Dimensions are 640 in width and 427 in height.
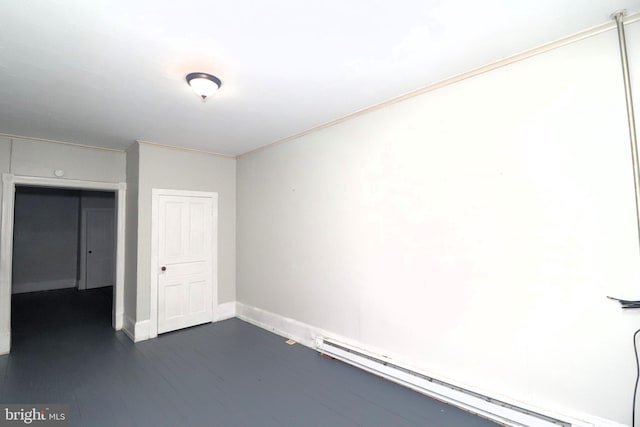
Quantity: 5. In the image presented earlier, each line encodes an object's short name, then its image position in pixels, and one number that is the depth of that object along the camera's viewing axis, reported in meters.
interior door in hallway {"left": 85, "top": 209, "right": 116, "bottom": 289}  7.33
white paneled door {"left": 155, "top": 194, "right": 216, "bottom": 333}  4.16
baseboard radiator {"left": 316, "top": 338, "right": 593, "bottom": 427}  1.98
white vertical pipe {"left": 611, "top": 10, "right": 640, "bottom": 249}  1.69
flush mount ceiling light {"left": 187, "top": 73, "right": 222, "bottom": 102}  2.27
